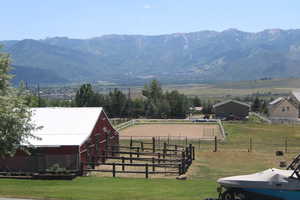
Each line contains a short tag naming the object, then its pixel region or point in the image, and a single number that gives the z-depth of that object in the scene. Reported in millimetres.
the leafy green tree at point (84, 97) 115688
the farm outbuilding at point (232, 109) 123250
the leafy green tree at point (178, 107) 121750
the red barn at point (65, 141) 32344
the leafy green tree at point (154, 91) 130750
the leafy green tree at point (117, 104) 118000
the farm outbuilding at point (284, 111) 124688
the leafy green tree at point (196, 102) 156875
